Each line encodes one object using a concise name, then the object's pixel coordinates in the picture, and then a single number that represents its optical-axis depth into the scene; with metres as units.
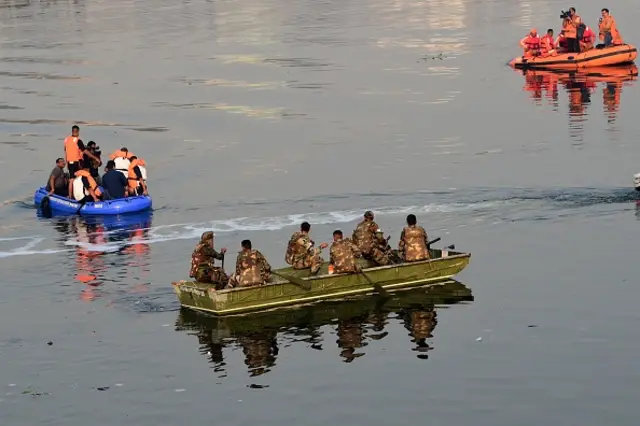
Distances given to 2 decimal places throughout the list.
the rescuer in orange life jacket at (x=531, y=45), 86.79
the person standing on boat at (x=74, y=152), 54.41
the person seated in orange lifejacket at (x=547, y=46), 85.94
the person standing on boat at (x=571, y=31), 82.00
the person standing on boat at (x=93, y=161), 55.06
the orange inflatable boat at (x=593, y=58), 84.25
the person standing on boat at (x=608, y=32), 81.07
